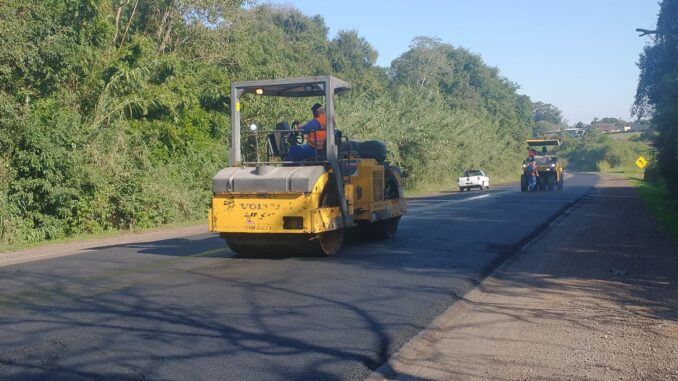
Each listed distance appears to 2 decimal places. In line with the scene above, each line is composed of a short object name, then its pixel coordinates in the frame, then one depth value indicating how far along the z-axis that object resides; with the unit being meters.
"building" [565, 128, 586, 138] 157.31
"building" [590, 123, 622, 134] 191.62
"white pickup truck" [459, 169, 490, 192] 51.41
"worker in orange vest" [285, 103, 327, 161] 13.38
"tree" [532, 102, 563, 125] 183.00
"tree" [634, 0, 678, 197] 20.75
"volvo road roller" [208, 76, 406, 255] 12.51
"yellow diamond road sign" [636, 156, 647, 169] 52.43
